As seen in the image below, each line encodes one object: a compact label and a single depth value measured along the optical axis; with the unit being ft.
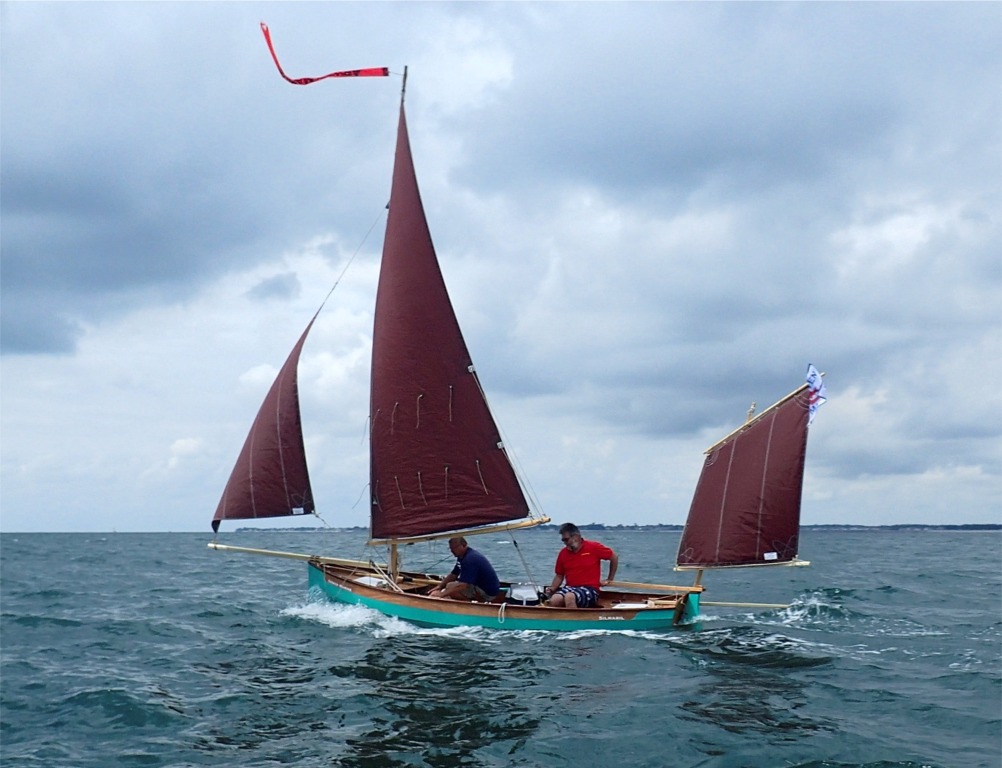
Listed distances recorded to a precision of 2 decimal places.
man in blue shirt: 63.10
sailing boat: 64.34
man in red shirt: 59.98
